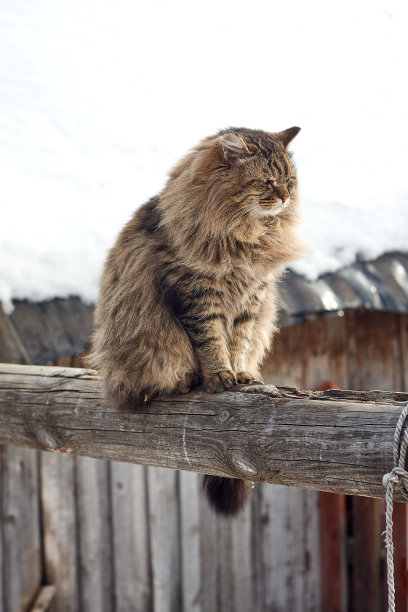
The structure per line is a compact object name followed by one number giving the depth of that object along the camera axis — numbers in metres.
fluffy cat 2.19
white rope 1.38
